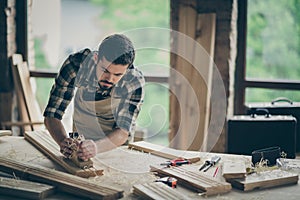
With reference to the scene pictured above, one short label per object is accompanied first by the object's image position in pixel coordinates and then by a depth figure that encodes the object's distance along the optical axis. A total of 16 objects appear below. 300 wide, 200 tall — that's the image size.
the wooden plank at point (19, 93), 5.54
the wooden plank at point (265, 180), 2.69
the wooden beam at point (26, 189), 2.55
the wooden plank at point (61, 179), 2.56
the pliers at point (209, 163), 3.02
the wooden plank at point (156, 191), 2.51
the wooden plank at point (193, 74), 4.99
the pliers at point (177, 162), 3.05
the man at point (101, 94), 3.37
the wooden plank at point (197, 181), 2.62
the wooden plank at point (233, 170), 2.75
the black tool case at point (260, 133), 3.84
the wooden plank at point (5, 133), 3.73
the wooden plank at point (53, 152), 2.88
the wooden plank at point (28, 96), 5.52
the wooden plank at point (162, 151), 3.20
